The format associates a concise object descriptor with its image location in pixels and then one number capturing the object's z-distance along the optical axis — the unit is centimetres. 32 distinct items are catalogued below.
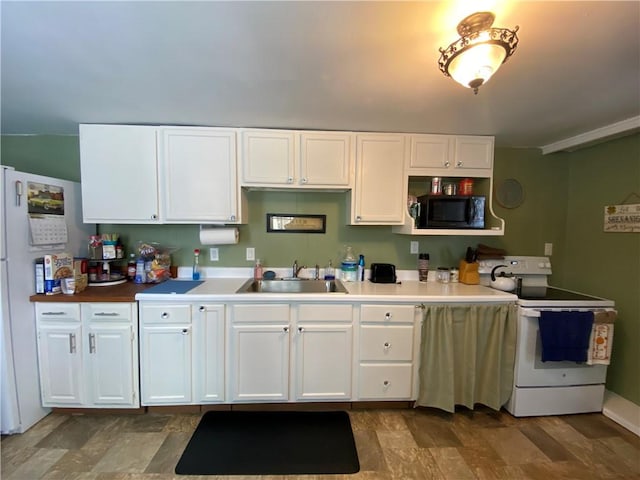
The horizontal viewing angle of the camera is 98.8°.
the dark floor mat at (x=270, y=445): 161
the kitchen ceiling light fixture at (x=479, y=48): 103
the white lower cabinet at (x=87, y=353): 192
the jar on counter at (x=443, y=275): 253
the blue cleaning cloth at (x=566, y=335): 193
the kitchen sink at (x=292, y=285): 246
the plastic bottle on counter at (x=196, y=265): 248
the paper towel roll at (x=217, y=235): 239
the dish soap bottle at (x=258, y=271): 249
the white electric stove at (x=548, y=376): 202
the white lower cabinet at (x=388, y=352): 204
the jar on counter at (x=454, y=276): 258
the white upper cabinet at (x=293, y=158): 221
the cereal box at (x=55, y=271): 191
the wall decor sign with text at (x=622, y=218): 213
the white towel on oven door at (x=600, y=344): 197
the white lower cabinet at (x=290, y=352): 200
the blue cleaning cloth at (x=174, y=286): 203
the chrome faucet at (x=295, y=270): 253
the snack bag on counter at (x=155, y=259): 234
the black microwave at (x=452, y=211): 229
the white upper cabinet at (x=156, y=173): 214
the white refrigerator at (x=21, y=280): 172
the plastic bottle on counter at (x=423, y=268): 256
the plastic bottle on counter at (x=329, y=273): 254
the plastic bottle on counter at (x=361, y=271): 252
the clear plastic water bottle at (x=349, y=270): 249
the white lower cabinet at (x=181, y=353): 196
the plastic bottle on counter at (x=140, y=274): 236
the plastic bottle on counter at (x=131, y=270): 243
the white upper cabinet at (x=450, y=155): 230
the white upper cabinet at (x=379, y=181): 227
